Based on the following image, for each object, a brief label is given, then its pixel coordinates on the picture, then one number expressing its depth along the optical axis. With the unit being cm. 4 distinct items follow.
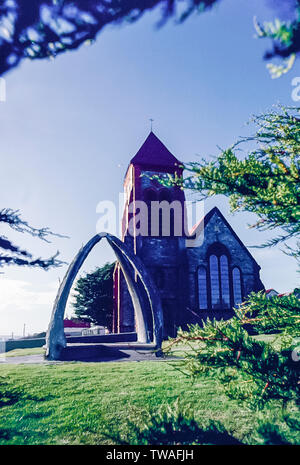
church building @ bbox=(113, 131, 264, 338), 2234
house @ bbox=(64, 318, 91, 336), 4060
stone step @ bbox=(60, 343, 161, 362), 1190
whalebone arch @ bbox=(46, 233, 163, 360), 1198
